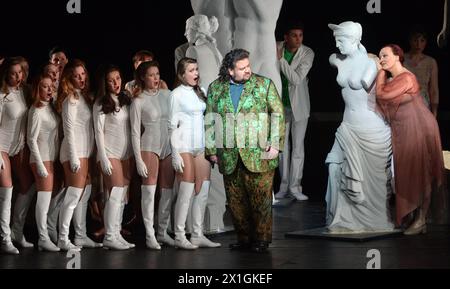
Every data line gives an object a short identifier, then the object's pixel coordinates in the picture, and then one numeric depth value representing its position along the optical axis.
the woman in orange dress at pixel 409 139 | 14.20
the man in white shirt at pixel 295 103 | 17.29
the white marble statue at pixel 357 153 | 14.18
